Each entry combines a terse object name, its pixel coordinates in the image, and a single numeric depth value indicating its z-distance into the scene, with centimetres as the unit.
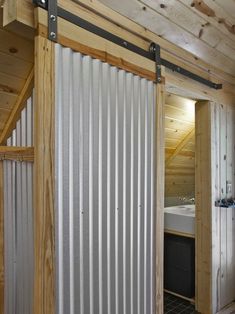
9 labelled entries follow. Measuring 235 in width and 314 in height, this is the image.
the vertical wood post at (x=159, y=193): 165
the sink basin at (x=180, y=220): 259
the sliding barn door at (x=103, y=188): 117
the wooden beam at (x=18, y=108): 134
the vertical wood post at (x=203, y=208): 232
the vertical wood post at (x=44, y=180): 109
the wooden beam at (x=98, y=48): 115
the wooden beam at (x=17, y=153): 133
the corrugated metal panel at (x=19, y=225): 145
